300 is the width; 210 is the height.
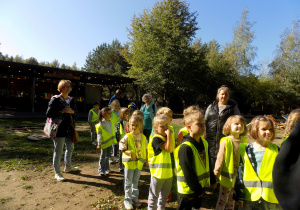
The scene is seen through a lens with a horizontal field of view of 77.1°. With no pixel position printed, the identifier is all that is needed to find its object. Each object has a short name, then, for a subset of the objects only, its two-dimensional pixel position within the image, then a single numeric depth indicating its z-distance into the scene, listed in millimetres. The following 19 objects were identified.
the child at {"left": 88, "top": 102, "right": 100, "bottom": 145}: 6875
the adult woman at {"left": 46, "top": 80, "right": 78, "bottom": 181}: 3783
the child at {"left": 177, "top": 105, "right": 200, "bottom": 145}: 3145
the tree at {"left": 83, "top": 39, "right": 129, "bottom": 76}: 38025
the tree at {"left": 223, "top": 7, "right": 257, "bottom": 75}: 28375
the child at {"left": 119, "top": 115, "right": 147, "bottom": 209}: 3090
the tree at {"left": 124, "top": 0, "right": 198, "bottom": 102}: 18922
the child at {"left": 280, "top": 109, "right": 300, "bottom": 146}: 2562
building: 15710
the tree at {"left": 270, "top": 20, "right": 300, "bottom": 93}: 28325
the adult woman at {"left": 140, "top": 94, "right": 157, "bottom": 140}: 5047
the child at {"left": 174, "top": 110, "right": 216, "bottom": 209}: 2022
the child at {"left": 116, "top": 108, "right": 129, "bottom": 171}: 4402
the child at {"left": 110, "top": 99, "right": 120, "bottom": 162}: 5199
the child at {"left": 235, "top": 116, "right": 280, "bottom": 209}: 2027
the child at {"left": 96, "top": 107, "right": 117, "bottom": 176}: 4238
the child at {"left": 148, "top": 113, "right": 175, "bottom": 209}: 2571
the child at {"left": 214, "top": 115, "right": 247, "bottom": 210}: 2430
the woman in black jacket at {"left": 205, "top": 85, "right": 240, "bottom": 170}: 3414
